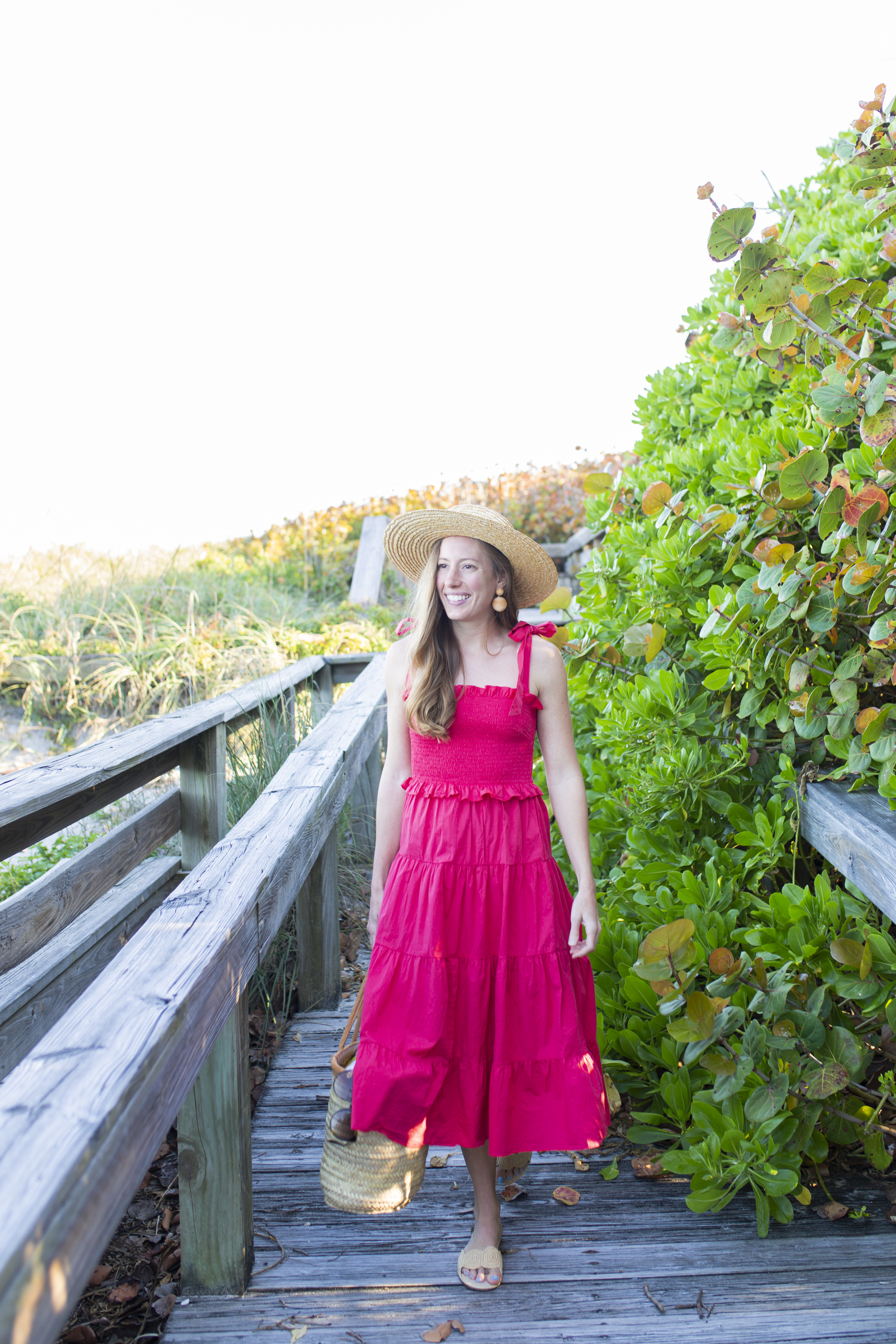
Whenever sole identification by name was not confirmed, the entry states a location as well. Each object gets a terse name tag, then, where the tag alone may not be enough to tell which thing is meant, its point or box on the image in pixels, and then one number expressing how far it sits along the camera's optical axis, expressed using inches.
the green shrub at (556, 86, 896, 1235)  63.9
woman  71.2
